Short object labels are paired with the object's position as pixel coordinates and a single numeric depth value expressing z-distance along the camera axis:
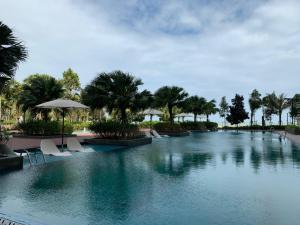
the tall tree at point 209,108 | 35.99
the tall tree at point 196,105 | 33.15
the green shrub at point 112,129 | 14.43
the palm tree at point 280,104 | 41.60
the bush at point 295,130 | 23.78
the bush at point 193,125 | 30.21
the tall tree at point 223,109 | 47.69
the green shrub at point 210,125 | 34.96
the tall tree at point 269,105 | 42.18
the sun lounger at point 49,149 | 8.85
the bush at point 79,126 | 24.11
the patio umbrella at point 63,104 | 10.38
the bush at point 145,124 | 26.77
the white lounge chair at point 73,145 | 10.51
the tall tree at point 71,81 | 34.01
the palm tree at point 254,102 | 43.36
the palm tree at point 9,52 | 6.82
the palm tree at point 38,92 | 15.13
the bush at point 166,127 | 23.42
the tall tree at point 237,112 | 43.91
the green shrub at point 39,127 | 13.46
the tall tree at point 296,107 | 35.42
